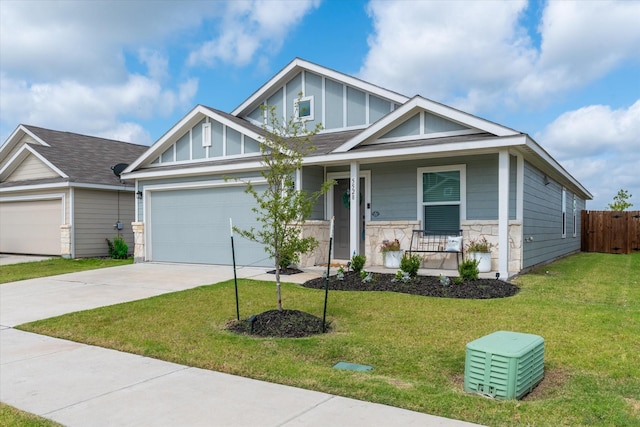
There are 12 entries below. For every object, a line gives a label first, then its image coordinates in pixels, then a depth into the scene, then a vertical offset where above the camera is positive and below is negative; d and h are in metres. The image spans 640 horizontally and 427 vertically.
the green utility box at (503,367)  3.47 -1.20
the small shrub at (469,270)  8.47 -1.07
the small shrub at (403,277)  8.66 -1.22
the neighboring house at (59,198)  15.75 +0.46
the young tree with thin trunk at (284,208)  5.88 +0.04
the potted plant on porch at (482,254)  9.60 -0.89
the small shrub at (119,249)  15.73 -1.28
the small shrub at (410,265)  8.97 -1.04
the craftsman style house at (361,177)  9.77 +0.86
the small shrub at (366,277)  8.92 -1.26
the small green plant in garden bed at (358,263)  9.74 -1.08
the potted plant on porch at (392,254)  10.46 -0.96
